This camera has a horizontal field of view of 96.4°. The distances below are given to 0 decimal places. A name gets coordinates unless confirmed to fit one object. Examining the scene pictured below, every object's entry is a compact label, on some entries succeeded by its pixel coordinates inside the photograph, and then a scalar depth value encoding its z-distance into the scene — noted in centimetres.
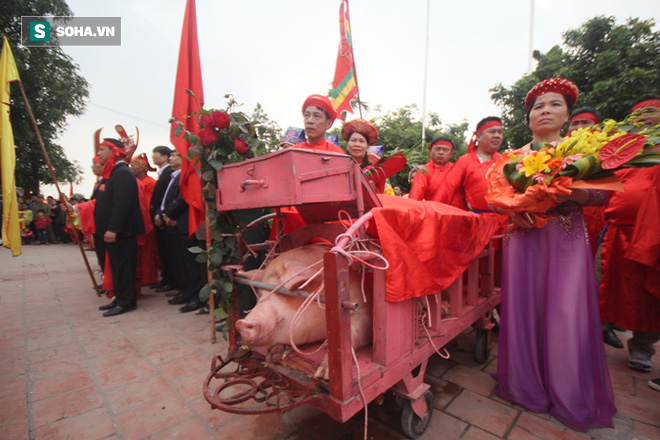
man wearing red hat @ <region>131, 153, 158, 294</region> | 515
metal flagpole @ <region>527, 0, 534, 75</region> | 1338
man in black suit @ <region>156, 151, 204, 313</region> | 432
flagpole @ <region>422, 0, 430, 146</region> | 1773
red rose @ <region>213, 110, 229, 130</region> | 213
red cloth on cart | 157
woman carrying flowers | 199
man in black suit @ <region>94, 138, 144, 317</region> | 422
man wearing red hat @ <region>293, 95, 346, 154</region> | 291
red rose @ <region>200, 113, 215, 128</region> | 214
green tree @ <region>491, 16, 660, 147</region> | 860
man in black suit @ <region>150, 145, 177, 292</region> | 506
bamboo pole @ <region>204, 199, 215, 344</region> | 231
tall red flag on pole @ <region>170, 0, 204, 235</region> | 301
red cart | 138
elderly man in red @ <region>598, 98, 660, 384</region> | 249
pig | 164
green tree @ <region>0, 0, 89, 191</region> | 1300
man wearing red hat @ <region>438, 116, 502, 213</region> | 368
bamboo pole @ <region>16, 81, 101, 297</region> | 428
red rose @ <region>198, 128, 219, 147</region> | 213
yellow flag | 381
